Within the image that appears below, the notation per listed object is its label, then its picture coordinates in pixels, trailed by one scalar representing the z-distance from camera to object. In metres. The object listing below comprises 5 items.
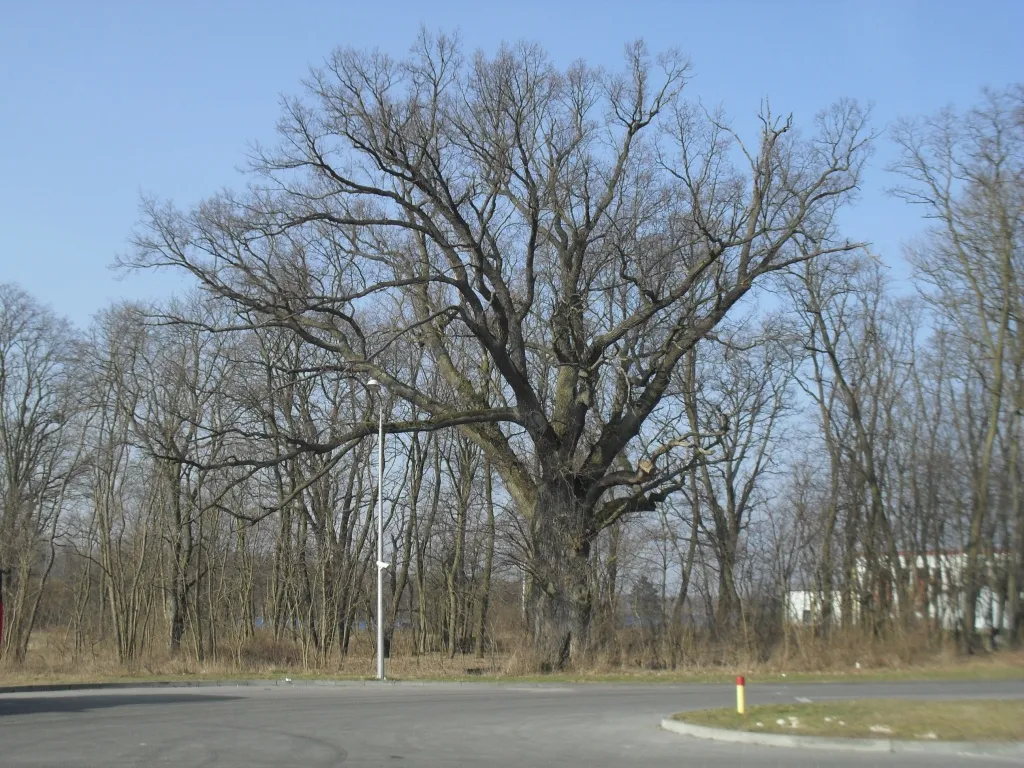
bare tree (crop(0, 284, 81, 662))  49.66
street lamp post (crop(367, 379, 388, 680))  28.50
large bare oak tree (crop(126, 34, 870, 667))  28.16
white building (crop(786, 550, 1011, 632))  35.62
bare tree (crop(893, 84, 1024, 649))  33.94
